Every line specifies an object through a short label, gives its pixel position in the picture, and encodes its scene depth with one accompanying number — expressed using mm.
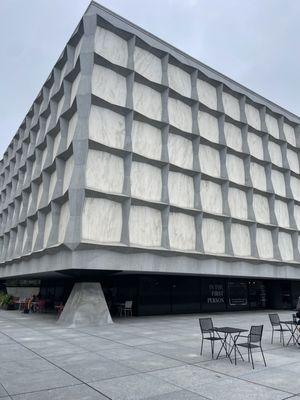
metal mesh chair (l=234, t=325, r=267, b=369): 10625
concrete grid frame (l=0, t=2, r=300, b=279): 23109
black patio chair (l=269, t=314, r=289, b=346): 14622
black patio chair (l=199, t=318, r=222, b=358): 12211
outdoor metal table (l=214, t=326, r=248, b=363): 11189
